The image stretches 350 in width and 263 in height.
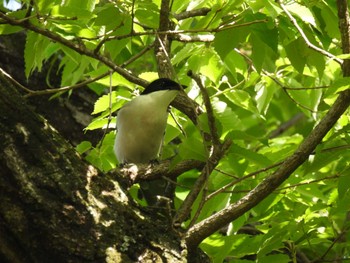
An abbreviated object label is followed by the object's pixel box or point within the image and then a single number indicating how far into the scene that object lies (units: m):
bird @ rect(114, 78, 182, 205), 9.06
